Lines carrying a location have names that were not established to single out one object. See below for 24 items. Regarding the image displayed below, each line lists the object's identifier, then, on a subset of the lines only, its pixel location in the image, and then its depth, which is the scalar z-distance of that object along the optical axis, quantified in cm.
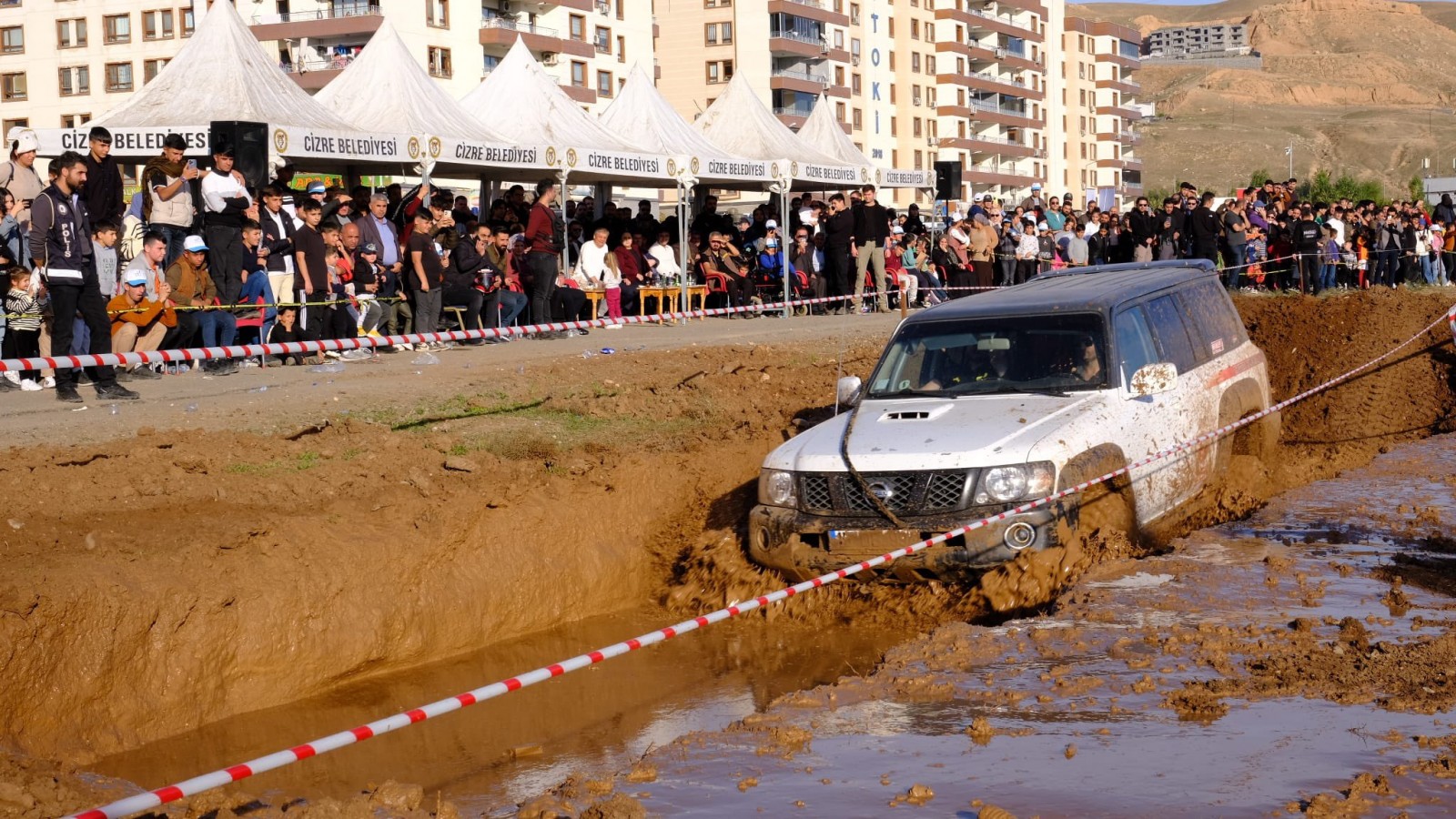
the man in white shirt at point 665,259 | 2573
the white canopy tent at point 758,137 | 2956
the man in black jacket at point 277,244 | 1691
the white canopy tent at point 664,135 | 2702
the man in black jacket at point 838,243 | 2622
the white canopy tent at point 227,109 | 1827
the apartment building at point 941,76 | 9625
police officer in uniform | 1242
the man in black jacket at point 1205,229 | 2719
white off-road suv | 910
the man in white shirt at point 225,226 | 1608
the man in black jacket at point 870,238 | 2622
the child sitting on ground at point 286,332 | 1703
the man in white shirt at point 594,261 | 2317
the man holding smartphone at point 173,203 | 1599
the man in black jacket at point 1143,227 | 2836
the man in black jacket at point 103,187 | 1401
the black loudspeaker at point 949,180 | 3266
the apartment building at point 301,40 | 7194
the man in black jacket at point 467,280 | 1947
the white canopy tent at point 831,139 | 3356
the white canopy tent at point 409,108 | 2194
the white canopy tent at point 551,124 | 2422
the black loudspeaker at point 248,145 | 1719
